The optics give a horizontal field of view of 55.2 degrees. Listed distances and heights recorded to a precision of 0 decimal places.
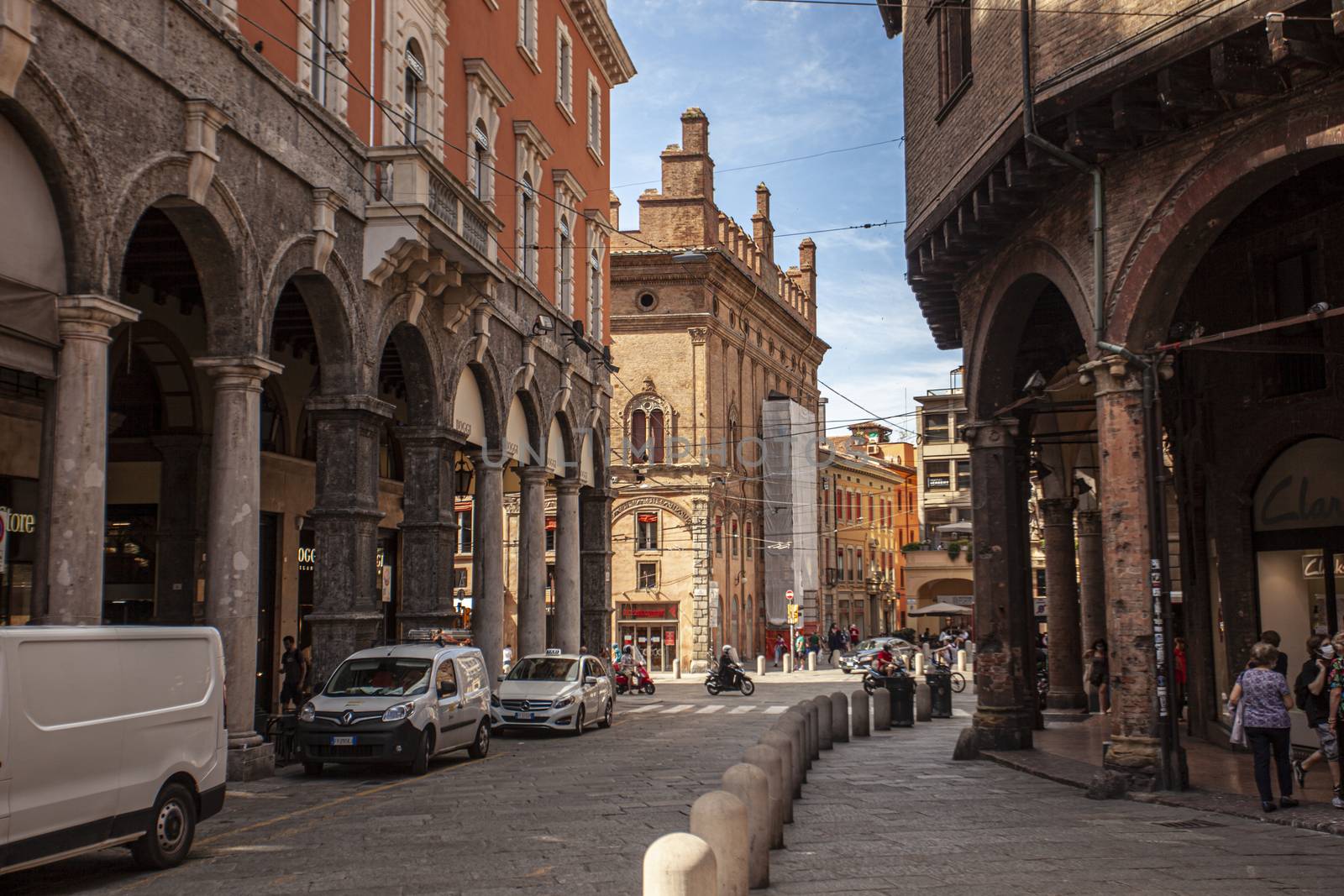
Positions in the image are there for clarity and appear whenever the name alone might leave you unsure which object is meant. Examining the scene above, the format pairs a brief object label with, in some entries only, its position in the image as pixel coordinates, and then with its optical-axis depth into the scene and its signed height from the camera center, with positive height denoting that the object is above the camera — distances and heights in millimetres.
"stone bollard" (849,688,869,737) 22281 -2258
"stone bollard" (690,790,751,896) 7402 -1423
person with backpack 12438 -1259
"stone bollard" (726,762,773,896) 8719 -1541
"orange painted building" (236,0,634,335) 18344 +8824
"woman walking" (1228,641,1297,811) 12086 -1360
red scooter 36406 -2725
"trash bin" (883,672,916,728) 24828 -2275
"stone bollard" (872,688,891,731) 23688 -2338
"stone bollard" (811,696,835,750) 19109 -2096
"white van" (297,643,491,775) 16188 -1556
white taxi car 22719 -1911
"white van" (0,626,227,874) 8477 -1051
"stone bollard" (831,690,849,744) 21516 -2293
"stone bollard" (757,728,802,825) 11367 -1487
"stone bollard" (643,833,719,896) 5875 -1287
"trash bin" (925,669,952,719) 27406 -2371
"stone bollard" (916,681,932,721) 25969 -2425
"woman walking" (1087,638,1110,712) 23078 -1599
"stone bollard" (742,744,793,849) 10031 -1495
